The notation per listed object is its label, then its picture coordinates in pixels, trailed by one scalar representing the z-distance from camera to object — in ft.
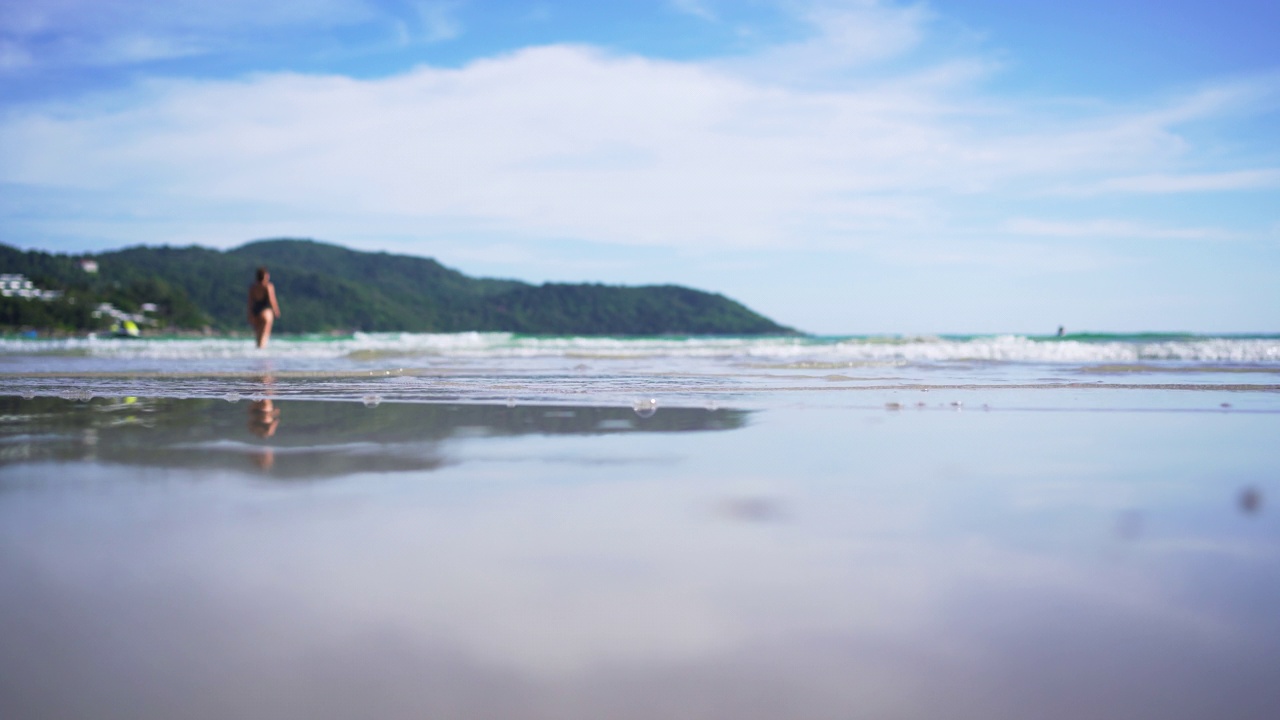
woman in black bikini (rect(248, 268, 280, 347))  55.11
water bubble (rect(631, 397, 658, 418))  18.21
